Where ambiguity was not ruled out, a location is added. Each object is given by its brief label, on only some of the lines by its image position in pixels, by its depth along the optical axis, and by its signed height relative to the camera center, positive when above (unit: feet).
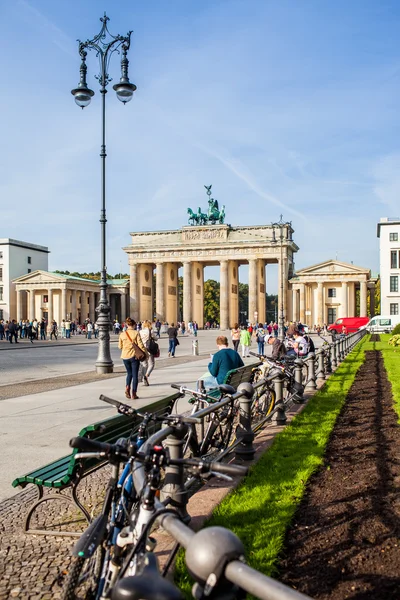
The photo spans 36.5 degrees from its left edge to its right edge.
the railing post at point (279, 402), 32.19 -4.69
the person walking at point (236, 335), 93.71 -3.30
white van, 235.61 -4.38
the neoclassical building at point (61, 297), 312.91 +10.23
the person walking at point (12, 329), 151.31 -3.29
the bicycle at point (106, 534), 9.45 -3.61
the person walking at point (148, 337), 54.95 -2.02
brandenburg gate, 289.74 +26.35
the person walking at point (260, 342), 105.70 -4.96
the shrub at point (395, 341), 112.84 -5.34
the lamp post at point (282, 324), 120.37 -2.06
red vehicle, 241.96 -4.06
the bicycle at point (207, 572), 5.52 -2.45
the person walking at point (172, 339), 97.65 -4.01
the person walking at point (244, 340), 94.63 -4.09
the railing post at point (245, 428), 22.56 -4.36
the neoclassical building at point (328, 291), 286.81 +11.06
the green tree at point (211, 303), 385.91 +7.15
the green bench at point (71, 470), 15.35 -4.20
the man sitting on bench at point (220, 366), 32.27 -2.78
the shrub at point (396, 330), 165.98 -4.85
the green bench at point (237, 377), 26.68 -3.32
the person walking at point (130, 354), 43.66 -2.90
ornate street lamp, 61.67 +21.33
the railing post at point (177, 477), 13.50 -3.65
